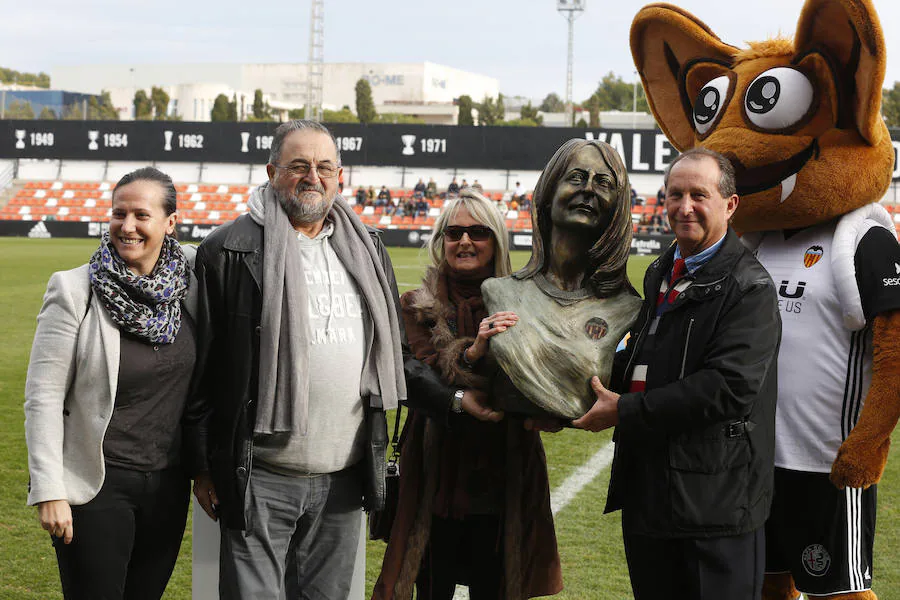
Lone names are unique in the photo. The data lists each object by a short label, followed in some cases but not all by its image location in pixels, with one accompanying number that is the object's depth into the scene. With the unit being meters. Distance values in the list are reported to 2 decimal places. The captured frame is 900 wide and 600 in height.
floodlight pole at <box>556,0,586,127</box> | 51.28
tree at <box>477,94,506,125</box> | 57.69
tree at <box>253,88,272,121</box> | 60.25
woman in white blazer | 2.71
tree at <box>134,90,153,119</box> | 63.03
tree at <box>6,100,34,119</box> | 57.91
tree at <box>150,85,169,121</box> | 63.47
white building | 99.94
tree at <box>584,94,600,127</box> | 47.94
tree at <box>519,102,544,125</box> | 63.97
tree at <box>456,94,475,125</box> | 48.69
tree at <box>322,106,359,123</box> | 59.87
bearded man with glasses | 2.81
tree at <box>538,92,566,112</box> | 92.73
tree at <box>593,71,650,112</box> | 87.62
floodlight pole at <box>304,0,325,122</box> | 58.97
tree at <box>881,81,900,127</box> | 51.51
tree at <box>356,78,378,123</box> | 59.49
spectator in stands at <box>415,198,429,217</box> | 33.31
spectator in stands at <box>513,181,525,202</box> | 32.78
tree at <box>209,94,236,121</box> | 53.22
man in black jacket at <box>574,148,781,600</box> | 2.62
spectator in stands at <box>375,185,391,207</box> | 34.34
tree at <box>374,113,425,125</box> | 63.03
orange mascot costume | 3.18
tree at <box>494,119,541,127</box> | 54.35
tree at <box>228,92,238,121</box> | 53.33
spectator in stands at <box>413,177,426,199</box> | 34.41
